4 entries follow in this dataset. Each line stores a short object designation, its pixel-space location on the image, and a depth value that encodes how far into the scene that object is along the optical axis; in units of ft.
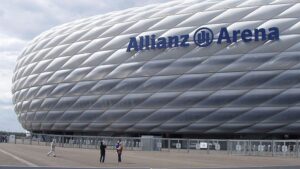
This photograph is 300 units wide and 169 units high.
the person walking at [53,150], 110.79
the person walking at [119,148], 93.40
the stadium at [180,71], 148.77
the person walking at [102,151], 91.66
